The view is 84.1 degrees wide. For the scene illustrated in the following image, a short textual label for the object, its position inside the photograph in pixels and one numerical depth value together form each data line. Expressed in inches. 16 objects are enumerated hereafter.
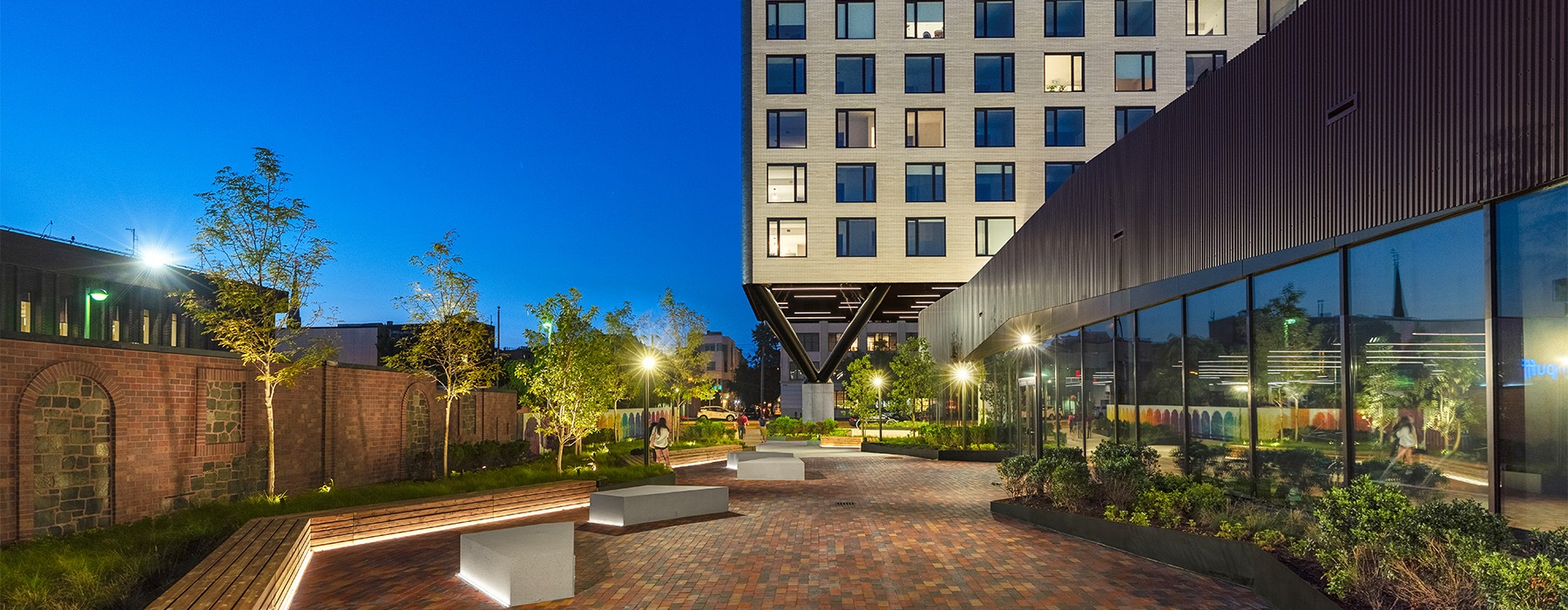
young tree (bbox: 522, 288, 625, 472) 802.2
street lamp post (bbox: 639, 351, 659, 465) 926.6
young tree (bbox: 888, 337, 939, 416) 1504.7
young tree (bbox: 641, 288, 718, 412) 1636.6
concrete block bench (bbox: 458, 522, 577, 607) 360.5
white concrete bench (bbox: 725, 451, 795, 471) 981.3
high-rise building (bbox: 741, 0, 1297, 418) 1440.7
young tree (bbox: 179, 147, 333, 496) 555.5
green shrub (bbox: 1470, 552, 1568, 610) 246.1
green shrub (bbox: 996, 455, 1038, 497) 623.8
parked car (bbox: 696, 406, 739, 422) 2748.8
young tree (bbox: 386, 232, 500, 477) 744.3
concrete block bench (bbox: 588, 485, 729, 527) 570.6
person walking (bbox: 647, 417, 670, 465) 928.9
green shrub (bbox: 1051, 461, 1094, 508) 544.3
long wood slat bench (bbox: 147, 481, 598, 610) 301.1
